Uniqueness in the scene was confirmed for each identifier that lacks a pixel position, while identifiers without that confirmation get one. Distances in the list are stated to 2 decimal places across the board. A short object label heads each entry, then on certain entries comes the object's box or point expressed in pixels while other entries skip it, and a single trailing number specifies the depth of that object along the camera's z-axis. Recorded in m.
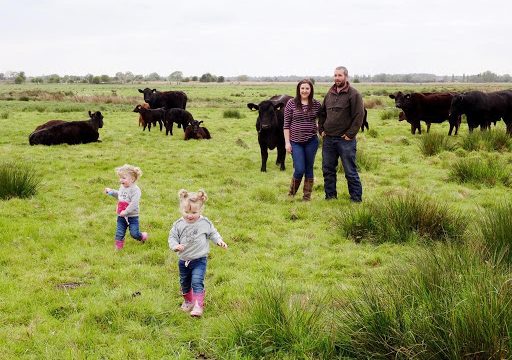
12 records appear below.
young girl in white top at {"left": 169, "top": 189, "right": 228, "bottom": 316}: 4.56
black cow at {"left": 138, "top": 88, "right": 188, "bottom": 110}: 23.23
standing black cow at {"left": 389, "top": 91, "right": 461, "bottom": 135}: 17.81
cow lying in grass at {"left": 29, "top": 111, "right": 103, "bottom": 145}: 14.88
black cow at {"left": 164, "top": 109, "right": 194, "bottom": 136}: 18.31
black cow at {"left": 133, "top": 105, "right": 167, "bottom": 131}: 18.83
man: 8.25
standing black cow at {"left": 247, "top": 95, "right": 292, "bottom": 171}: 10.84
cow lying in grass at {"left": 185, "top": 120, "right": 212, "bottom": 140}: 17.06
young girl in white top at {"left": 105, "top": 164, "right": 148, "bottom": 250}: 6.19
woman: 8.67
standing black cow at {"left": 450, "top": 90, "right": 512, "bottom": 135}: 16.34
